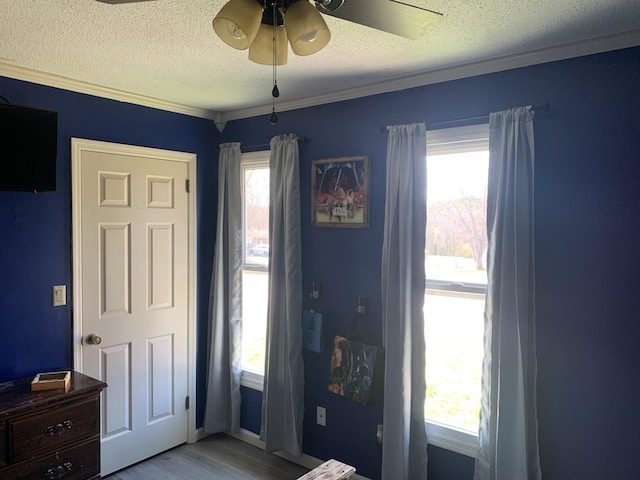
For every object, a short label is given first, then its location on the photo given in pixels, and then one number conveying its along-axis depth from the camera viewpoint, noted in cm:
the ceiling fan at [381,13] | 129
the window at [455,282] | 253
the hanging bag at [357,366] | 275
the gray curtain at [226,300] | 353
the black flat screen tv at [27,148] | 236
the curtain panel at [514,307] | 224
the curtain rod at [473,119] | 224
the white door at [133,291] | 296
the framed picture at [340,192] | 287
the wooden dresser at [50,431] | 228
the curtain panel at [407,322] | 258
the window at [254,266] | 352
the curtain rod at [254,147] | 338
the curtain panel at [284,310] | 313
